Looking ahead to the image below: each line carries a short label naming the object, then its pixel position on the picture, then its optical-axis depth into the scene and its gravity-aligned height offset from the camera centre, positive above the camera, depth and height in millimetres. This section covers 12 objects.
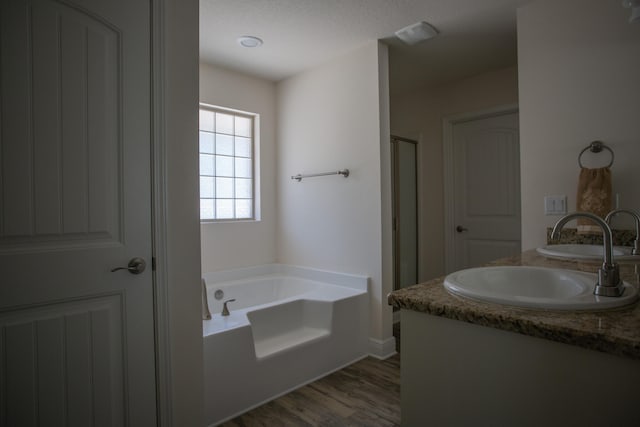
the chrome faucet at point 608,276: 851 -161
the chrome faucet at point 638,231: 1241 -79
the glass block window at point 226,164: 3092 +475
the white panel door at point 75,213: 1154 +17
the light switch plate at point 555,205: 2022 +34
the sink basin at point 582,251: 1426 -189
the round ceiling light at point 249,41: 2549 +1285
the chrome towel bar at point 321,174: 2844 +345
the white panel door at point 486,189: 3205 +215
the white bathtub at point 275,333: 1886 -770
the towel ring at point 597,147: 1869 +339
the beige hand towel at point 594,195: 1812 +79
